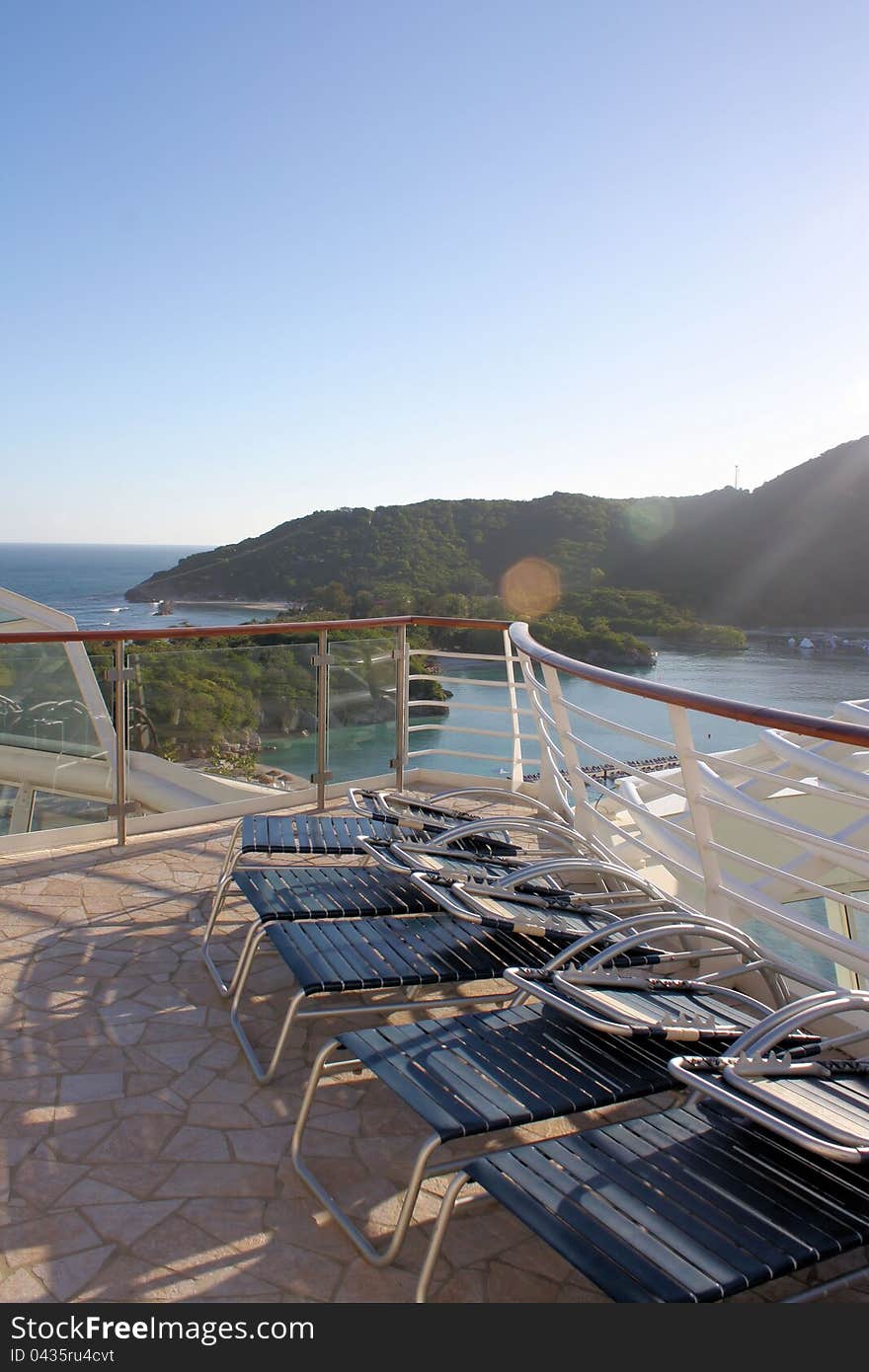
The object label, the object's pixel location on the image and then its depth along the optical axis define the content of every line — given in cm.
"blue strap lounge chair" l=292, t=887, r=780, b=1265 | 175
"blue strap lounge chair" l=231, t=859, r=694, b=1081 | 248
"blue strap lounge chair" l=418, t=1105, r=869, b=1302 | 132
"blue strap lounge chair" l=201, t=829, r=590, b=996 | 301
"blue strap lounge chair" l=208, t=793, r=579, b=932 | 346
